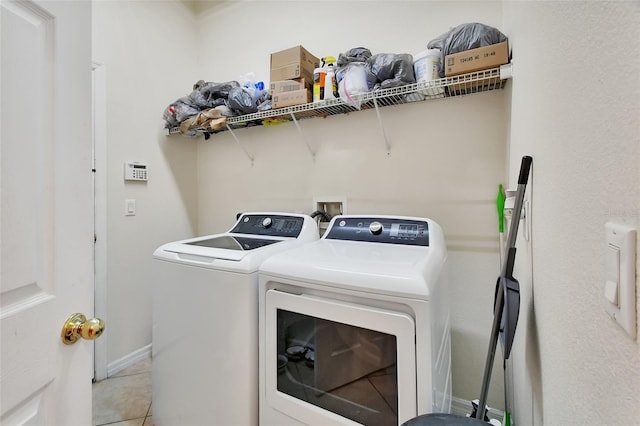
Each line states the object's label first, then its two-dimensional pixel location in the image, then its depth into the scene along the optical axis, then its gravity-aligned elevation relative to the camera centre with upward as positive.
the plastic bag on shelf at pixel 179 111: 2.24 +0.73
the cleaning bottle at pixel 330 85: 1.76 +0.74
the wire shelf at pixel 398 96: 1.43 +0.64
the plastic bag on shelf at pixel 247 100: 2.04 +0.75
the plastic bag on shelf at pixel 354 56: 1.69 +0.88
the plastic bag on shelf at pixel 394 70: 1.55 +0.74
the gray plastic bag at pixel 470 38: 1.38 +0.82
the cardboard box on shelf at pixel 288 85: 1.87 +0.78
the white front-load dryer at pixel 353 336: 0.91 -0.46
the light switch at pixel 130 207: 2.23 -0.03
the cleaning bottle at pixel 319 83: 1.83 +0.77
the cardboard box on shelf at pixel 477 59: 1.34 +0.70
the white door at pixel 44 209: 0.52 -0.01
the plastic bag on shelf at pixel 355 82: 1.62 +0.70
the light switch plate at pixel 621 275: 0.33 -0.08
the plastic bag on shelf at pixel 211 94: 2.18 +0.85
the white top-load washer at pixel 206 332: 1.21 -0.57
